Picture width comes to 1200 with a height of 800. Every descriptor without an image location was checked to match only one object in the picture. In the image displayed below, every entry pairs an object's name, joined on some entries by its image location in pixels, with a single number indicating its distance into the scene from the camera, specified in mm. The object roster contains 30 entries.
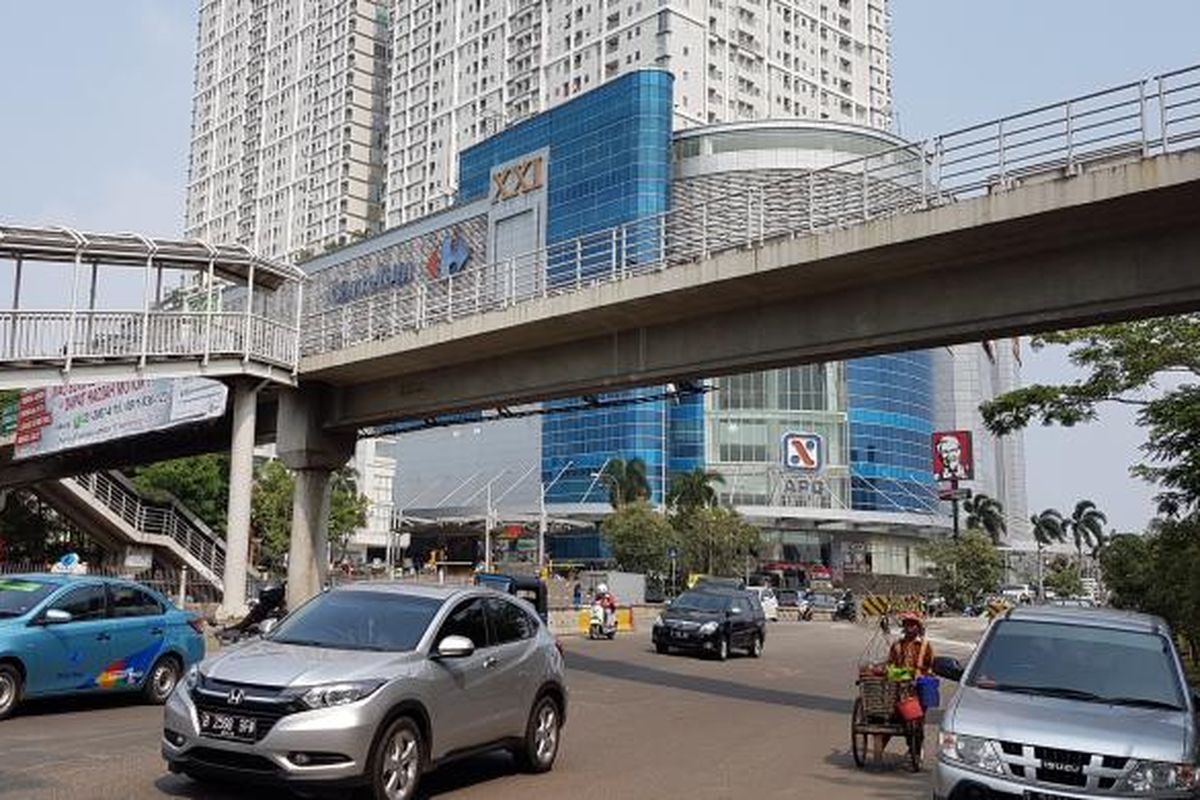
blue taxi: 11852
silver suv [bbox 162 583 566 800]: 7414
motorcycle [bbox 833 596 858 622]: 61812
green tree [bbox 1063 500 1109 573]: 148625
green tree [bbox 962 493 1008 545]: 116312
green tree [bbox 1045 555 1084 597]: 114562
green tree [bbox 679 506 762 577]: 79875
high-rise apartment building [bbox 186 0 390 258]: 161250
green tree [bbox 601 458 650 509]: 94000
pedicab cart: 11312
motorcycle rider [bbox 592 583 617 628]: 34188
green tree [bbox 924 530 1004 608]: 80438
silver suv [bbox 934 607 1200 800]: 6805
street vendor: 11531
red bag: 11242
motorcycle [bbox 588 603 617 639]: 34094
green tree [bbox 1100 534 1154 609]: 30322
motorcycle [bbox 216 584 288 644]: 19250
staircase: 41375
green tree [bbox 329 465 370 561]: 64062
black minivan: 27297
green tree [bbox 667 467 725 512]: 87875
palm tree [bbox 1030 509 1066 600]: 141000
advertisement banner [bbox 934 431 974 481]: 87500
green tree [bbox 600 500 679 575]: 78625
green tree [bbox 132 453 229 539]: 51219
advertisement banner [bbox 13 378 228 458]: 31781
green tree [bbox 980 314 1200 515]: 20938
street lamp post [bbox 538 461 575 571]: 73062
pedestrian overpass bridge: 16469
